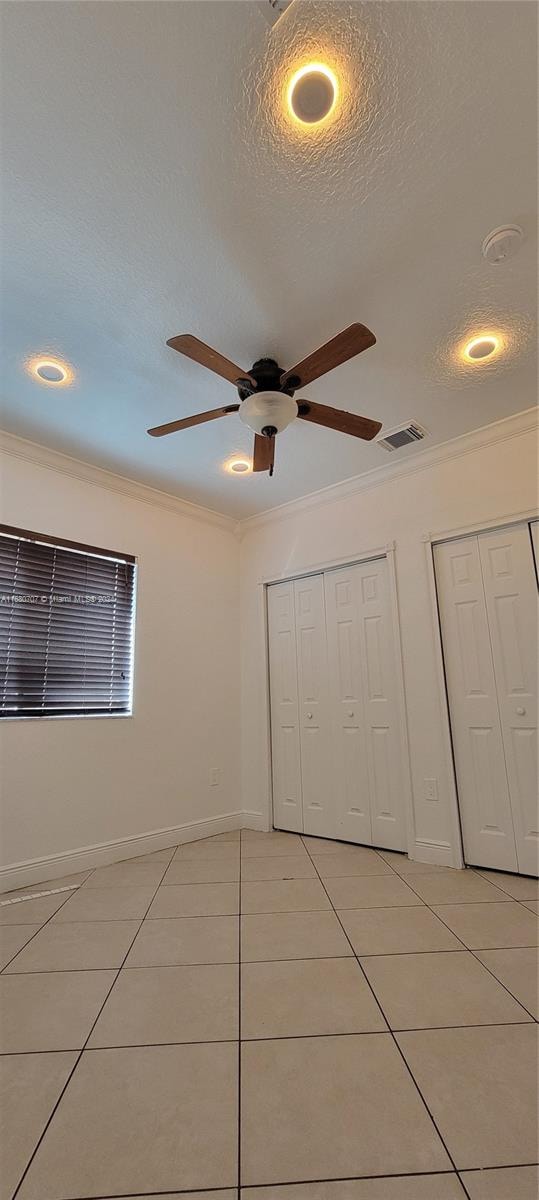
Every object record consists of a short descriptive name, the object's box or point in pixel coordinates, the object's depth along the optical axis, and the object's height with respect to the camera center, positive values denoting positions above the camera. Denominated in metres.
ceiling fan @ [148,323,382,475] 1.82 +1.34
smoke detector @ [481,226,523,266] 1.75 +1.68
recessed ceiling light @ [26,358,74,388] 2.39 +1.69
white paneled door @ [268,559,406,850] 3.36 -0.13
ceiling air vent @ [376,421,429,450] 3.03 +1.69
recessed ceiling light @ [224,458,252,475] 3.39 +1.68
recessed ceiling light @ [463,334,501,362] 2.31 +1.71
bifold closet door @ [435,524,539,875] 2.76 +0.01
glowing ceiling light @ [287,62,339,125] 1.33 +1.72
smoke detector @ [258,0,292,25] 1.17 +1.72
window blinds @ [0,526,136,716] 2.92 +0.50
